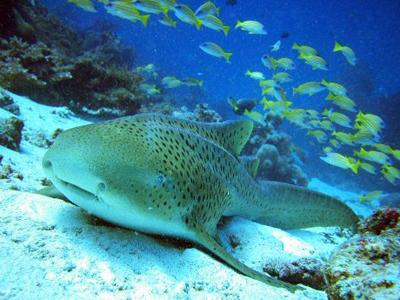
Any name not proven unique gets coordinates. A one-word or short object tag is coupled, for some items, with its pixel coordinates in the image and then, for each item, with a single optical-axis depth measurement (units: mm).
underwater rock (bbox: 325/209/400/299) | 1881
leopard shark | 2297
